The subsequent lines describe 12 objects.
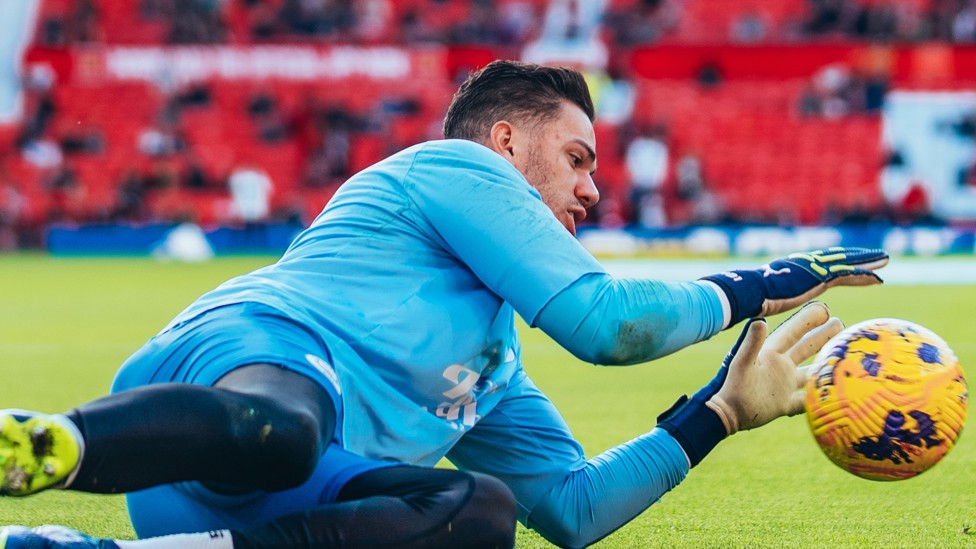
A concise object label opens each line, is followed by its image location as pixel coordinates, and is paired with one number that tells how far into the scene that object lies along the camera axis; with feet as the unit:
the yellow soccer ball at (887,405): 11.55
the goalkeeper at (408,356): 8.57
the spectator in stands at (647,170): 85.25
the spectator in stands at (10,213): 87.81
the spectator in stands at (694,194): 84.64
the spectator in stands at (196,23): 97.25
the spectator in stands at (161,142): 93.91
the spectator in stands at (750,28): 95.96
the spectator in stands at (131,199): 87.92
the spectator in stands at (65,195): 88.48
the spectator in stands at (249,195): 88.28
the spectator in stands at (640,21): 94.58
